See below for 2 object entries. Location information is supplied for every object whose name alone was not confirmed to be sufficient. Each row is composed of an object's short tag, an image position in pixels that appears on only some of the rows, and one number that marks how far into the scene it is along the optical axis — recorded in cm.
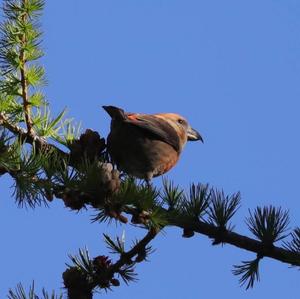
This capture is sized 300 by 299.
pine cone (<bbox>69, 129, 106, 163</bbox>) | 539
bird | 674
